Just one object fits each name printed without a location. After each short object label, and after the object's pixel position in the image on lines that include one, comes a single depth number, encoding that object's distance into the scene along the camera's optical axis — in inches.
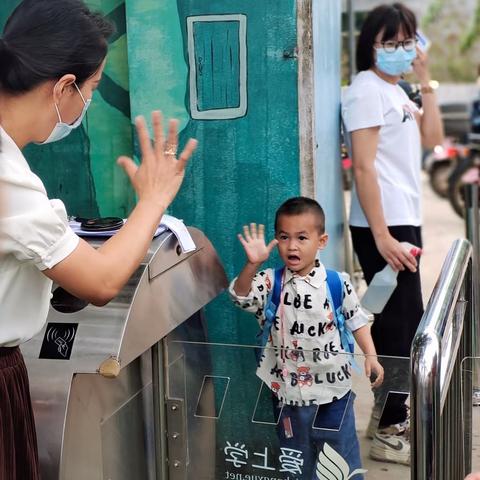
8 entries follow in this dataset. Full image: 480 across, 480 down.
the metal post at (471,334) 89.4
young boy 109.0
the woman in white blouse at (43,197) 68.7
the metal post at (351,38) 220.2
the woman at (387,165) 134.4
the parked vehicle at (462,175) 371.6
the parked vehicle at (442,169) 405.7
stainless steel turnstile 81.0
